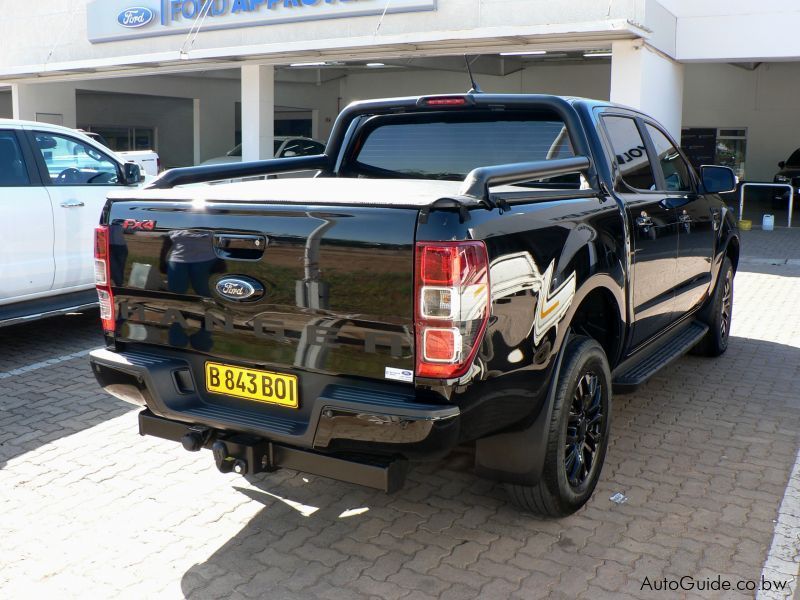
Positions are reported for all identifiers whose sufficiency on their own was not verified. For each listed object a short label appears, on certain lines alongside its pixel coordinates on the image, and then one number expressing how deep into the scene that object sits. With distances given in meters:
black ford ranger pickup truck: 3.00
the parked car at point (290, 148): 19.95
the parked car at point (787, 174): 22.89
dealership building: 14.02
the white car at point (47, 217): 6.38
